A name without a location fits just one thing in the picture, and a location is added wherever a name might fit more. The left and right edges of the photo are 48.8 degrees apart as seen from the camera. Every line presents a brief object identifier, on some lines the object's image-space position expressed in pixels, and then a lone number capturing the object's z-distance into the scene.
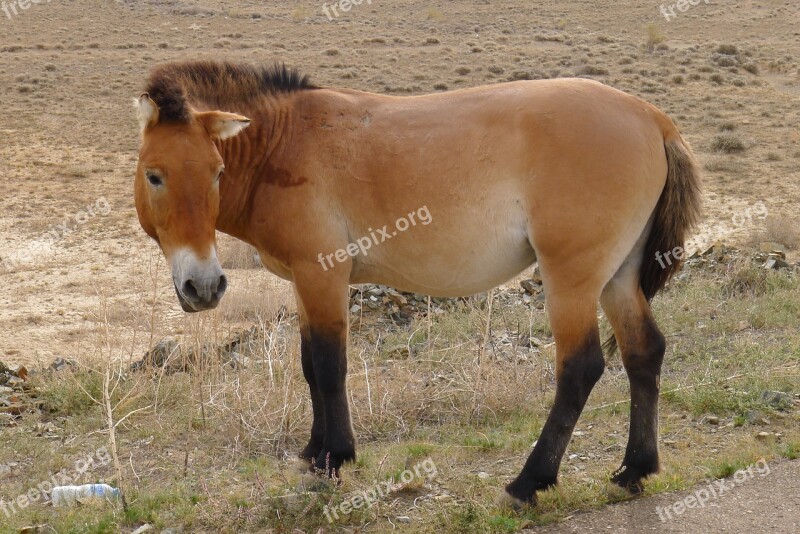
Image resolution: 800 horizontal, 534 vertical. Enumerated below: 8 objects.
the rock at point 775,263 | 10.12
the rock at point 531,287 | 10.36
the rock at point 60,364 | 7.82
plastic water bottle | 5.29
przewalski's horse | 4.57
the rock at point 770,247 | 11.58
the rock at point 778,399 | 6.23
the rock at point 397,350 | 8.00
